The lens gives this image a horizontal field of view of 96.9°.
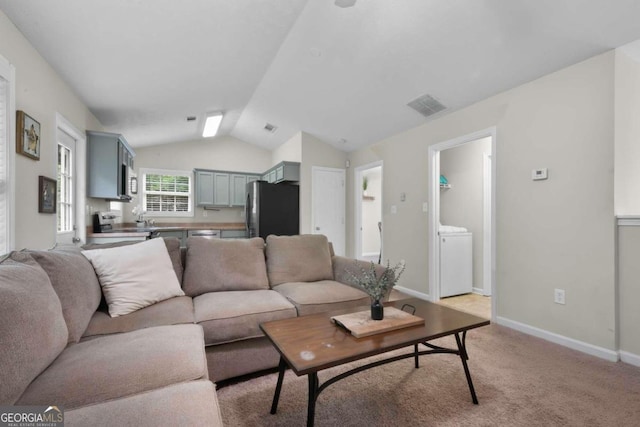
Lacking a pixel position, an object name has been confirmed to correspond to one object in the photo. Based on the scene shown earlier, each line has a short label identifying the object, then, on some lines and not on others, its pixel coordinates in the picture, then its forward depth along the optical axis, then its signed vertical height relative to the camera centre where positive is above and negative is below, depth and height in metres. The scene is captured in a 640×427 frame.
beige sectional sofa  0.86 -0.57
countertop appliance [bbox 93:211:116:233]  3.68 -0.11
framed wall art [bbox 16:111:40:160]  1.96 +0.56
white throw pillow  1.68 -0.40
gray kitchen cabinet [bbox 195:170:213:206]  5.81 +0.54
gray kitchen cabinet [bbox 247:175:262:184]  6.24 +0.80
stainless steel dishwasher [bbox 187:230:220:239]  5.43 -0.38
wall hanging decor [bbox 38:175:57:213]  2.26 +0.15
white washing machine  3.64 -0.66
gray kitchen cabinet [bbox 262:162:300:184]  4.88 +0.73
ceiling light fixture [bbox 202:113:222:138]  4.70 +1.60
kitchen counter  5.00 -0.26
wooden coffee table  1.14 -0.59
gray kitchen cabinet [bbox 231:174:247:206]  6.07 +0.52
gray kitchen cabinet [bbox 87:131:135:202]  3.40 +0.59
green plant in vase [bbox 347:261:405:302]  1.52 -0.39
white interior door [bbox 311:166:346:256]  5.01 +0.16
